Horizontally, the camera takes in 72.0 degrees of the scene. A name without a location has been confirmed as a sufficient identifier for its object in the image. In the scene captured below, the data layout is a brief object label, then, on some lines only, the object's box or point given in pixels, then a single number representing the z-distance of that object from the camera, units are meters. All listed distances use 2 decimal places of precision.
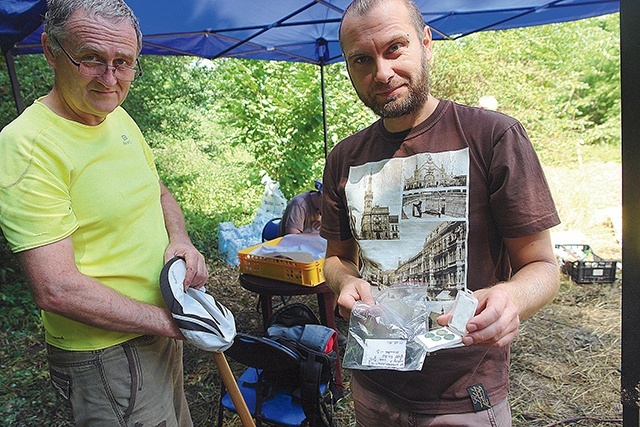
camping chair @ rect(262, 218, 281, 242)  5.15
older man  1.26
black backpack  2.41
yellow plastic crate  3.07
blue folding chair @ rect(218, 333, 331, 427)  2.42
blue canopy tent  1.03
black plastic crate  5.29
